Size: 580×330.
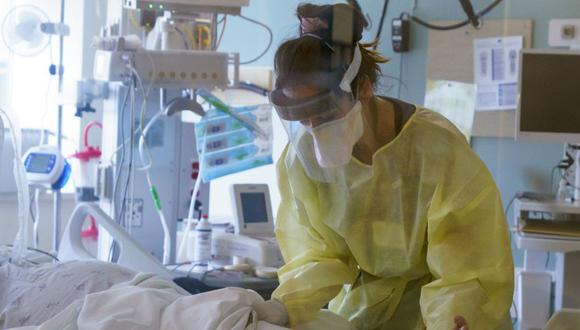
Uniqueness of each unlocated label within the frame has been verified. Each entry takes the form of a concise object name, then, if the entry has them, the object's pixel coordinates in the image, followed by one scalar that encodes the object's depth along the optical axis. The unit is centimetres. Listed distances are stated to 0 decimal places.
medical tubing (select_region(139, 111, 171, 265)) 310
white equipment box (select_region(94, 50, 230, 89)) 301
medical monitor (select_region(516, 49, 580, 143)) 344
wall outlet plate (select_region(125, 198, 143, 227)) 315
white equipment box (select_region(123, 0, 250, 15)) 287
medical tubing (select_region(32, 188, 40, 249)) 358
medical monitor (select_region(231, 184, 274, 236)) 298
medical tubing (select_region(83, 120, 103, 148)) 403
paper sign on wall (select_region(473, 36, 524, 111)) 418
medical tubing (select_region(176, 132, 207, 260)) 309
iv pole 344
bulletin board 420
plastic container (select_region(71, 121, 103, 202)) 348
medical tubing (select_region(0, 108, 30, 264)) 235
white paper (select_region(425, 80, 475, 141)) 427
